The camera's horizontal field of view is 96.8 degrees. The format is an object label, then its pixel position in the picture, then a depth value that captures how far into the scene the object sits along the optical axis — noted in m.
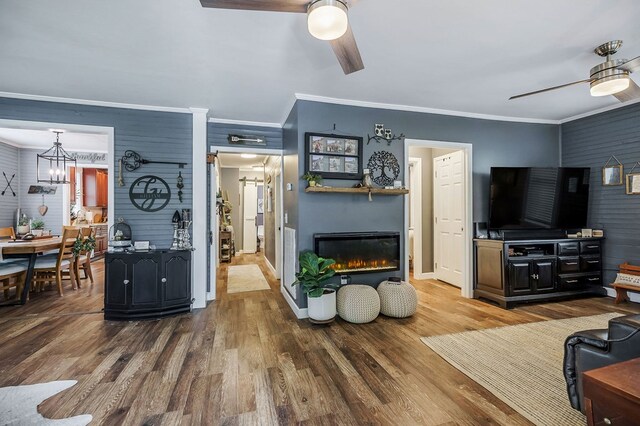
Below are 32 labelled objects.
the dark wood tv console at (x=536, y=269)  3.81
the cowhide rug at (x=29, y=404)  1.73
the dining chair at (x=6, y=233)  5.05
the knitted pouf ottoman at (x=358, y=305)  3.22
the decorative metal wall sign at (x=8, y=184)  5.78
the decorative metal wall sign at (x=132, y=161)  3.81
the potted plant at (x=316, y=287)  3.18
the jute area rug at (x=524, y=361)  1.82
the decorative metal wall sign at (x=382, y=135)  3.84
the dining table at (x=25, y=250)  3.94
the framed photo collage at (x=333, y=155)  3.53
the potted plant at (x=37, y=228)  5.04
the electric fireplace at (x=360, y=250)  3.57
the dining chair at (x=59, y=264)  4.38
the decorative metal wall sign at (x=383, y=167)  3.83
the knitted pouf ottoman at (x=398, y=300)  3.38
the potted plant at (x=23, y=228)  4.82
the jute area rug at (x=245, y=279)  4.85
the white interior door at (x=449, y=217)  4.65
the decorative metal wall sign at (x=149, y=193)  3.87
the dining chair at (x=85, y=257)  5.02
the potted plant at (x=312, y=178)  3.36
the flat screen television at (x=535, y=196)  4.06
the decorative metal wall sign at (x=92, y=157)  6.73
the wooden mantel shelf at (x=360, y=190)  3.34
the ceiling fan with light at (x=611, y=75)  2.43
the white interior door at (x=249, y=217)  9.12
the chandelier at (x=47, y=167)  6.15
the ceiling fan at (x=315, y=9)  1.51
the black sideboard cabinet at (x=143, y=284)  3.40
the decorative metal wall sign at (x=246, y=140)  4.33
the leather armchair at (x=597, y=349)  1.51
